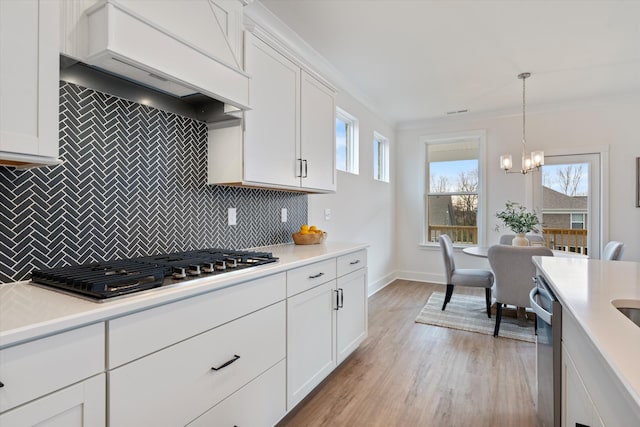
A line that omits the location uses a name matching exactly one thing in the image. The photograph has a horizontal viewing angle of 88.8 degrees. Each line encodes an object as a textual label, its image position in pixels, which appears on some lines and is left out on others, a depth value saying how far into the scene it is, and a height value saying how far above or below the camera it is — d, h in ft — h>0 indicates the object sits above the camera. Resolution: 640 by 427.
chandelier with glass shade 12.17 +2.08
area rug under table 10.69 -3.84
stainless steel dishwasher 4.31 -2.01
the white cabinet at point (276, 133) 6.42 +1.76
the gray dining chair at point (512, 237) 13.71 -1.06
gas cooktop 3.47 -0.76
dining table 11.62 -1.44
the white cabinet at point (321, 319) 6.07 -2.32
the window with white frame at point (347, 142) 13.02 +2.94
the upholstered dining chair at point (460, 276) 11.81 -2.33
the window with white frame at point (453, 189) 17.48 +1.34
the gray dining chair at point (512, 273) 9.80 -1.82
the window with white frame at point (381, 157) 16.92 +2.98
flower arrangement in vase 11.58 -0.38
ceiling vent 16.39 +5.19
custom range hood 3.99 +2.12
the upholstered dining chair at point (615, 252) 10.50 -1.23
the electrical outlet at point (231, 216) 7.27 -0.09
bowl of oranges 8.74 -0.63
